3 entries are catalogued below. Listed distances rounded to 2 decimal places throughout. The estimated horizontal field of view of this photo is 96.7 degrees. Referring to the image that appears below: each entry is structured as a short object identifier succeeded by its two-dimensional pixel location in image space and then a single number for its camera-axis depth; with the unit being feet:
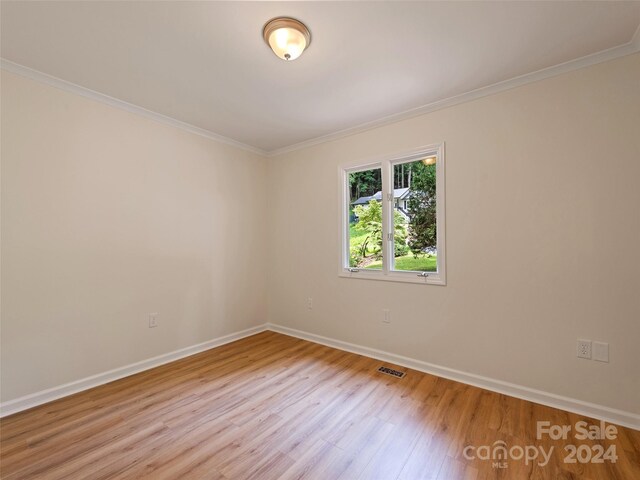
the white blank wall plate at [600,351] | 6.33
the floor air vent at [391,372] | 8.54
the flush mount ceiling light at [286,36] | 5.42
